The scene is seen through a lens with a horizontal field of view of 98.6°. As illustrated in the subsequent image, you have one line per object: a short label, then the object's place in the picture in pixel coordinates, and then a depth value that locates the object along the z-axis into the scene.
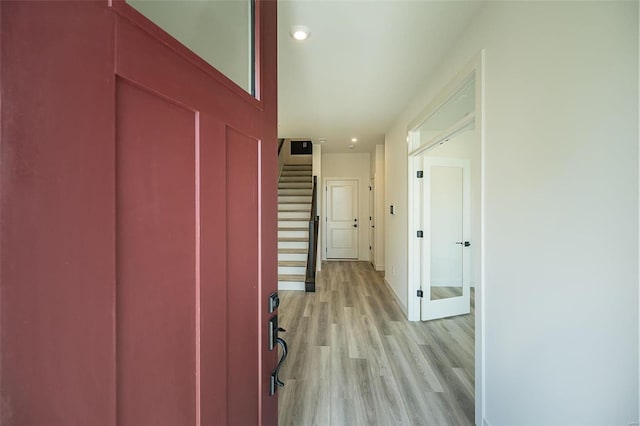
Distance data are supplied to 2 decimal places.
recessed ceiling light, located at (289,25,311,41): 1.94
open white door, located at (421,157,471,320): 3.49
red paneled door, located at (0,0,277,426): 0.31
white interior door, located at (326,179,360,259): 7.22
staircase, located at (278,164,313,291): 4.72
